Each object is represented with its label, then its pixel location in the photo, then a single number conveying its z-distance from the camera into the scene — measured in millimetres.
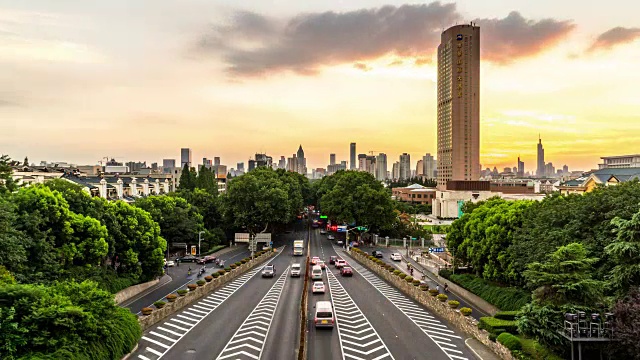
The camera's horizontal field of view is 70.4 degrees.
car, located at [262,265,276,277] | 51156
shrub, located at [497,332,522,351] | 23969
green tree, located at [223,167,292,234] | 79562
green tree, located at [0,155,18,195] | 37812
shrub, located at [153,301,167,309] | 32750
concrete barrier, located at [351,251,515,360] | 25797
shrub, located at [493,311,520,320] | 29453
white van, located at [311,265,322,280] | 47281
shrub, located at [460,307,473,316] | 30438
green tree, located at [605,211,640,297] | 20812
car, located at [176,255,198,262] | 67062
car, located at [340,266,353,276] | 52000
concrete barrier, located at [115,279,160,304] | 40500
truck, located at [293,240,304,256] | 71125
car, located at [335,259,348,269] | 56975
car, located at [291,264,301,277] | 52062
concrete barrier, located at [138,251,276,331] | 30562
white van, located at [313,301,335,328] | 29469
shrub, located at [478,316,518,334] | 26875
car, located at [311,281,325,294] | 41738
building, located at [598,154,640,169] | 129800
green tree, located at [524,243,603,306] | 22094
